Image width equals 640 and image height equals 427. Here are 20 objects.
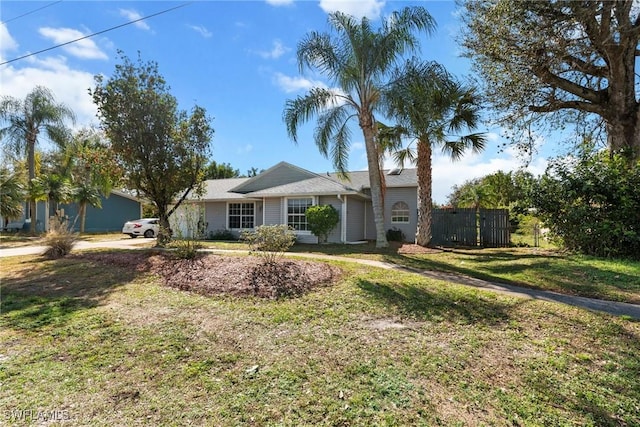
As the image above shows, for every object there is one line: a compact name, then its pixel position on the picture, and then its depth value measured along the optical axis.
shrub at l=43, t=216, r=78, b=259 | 11.22
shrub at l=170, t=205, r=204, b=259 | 9.92
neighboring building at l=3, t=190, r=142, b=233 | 29.08
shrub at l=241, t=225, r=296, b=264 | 8.37
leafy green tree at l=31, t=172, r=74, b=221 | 22.77
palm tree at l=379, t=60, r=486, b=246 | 12.73
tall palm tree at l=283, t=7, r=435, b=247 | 13.05
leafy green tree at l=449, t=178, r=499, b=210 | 31.14
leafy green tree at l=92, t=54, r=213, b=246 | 12.52
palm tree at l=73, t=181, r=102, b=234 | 25.36
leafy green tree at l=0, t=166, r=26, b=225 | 19.33
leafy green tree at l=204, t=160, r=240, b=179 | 44.47
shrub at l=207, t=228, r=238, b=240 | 20.30
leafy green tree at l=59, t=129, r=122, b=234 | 25.39
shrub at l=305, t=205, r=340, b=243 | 16.23
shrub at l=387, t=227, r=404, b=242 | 19.41
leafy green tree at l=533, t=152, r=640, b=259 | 10.10
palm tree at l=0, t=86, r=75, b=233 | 23.59
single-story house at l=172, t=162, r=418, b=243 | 17.50
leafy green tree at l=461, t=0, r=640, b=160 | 8.98
